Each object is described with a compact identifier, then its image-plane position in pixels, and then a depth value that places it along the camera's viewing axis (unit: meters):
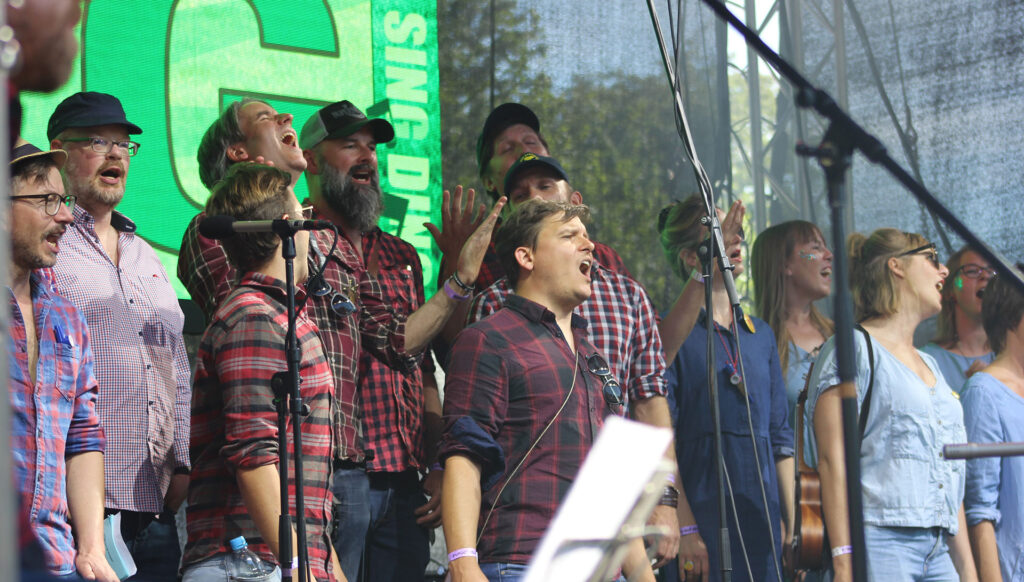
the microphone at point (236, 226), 6.02
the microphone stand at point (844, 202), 4.32
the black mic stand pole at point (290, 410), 5.55
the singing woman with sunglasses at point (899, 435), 7.85
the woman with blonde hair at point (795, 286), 9.86
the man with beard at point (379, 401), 7.36
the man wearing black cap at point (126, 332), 6.82
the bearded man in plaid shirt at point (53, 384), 5.72
